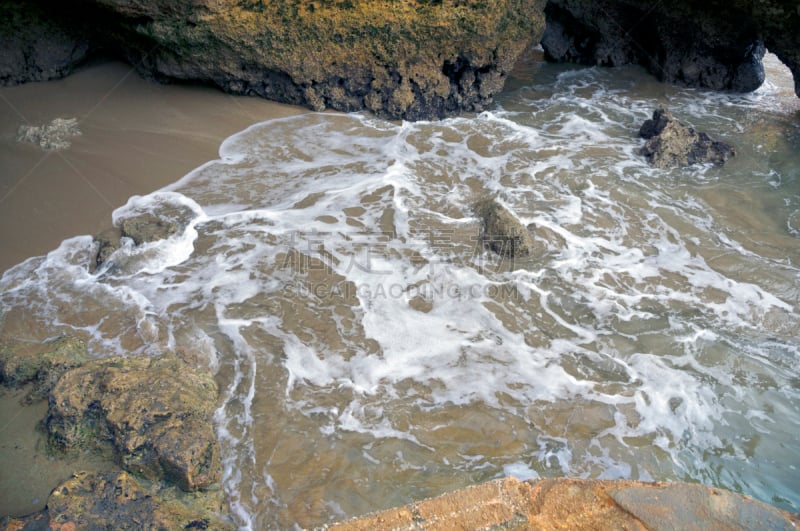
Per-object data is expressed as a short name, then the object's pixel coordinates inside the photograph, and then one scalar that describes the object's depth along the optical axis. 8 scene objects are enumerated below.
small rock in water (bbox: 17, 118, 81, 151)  5.59
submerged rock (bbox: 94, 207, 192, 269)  4.56
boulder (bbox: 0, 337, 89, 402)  3.30
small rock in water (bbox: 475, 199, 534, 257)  4.76
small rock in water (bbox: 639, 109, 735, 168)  6.14
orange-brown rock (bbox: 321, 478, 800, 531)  2.25
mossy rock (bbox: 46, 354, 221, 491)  2.81
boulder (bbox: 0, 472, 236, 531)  2.35
